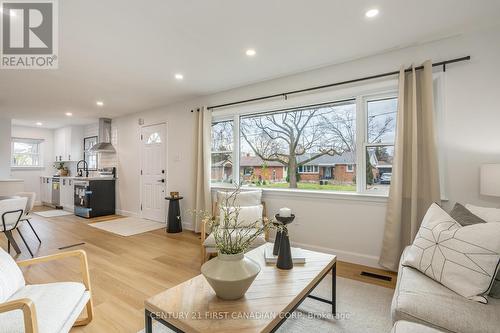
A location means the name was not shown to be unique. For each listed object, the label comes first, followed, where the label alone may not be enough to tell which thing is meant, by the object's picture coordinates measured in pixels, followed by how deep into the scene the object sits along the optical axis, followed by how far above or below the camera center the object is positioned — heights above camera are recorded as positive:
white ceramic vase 1.26 -0.56
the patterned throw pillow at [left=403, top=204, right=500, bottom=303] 1.34 -0.53
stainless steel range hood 6.04 +0.71
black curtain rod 2.43 +1.02
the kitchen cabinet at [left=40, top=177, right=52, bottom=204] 7.16 -0.71
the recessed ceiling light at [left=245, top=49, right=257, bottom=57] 2.76 +1.29
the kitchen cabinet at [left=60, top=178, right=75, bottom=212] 6.27 -0.73
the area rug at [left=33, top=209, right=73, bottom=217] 5.94 -1.18
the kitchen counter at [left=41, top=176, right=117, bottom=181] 5.87 -0.29
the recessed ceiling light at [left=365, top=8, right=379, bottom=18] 2.06 +1.30
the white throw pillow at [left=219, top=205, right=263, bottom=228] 2.97 -0.59
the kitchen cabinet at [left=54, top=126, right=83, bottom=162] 7.40 +0.68
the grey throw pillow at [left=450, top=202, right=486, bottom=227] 1.64 -0.35
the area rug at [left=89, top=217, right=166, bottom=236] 4.48 -1.18
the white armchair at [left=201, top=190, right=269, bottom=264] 2.68 -0.57
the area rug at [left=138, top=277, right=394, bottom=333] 1.79 -1.17
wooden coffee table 1.14 -0.73
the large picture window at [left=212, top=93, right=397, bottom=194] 2.97 +0.28
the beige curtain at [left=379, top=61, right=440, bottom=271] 2.45 -0.01
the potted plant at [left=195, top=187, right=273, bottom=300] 1.26 -0.54
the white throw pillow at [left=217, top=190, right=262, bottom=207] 3.33 -0.44
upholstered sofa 1.15 -0.72
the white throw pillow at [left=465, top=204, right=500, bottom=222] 1.63 -0.32
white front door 5.18 -0.13
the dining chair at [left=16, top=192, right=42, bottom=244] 3.39 -0.56
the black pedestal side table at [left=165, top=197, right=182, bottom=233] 4.44 -0.92
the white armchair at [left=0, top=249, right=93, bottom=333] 1.14 -0.78
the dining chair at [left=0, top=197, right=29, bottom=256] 2.93 -0.58
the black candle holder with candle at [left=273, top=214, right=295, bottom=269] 1.75 -0.62
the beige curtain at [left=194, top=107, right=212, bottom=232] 4.15 +0.07
